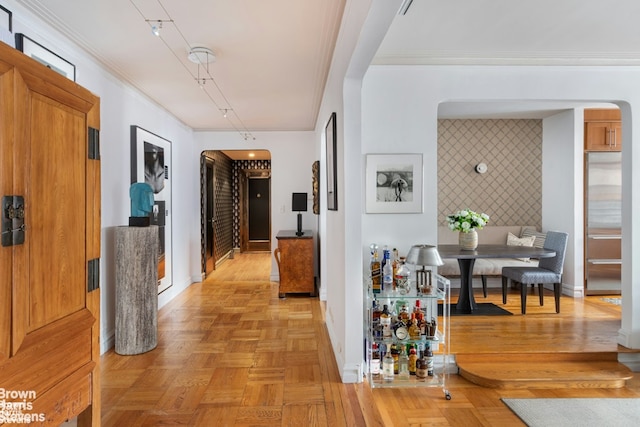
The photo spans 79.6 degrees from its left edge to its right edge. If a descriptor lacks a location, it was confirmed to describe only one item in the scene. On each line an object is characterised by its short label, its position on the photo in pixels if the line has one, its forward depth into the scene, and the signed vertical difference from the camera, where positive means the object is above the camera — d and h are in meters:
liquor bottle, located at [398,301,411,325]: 2.85 -0.79
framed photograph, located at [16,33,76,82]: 2.45 +1.06
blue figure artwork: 3.67 +0.08
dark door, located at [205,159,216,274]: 7.06 -0.23
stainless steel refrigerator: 5.11 -0.20
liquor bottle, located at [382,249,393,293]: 2.88 -0.50
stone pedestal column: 3.37 -0.74
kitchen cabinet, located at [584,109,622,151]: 5.14 +1.05
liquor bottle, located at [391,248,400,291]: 2.99 -0.43
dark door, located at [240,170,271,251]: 10.30 -0.08
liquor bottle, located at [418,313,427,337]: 2.81 -0.86
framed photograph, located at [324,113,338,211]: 3.29 +0.39
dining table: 3.81 -0.47
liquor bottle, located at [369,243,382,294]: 2.85 -0.51
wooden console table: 5.51 -0.81
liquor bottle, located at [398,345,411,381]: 2.82 -1.17
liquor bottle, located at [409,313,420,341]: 2.79 -0.89
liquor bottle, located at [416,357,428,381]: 2.78 -1.17
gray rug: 2.35 -1.31
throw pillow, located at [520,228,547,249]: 5.27 -0.38
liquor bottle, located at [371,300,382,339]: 2.83 -0.86
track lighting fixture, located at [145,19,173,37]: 2.63 +1.28
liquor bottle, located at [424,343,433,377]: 2.81 -1.10
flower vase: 4.14 -0.34
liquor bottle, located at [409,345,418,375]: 2.81 -1.12
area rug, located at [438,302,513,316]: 4.08 -1.13
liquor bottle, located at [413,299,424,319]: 2.83 -0.74
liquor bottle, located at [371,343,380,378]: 2.82 -1.14
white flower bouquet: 4.05 -0.15
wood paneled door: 1.22 -0.14
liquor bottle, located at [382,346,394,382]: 2.77 -1.16
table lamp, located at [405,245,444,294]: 2.76 -0.36
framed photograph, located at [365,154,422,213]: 3.13 +0.24
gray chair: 4.17 -0.71
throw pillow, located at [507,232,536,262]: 5.32 -0.45
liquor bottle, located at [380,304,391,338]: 2.80 -0.85
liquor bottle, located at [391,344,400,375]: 2.83 -1.10
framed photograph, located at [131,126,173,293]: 4.21 +0.39
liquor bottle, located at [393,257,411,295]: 2.84 -0.54
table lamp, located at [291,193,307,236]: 5.89 +0.09
